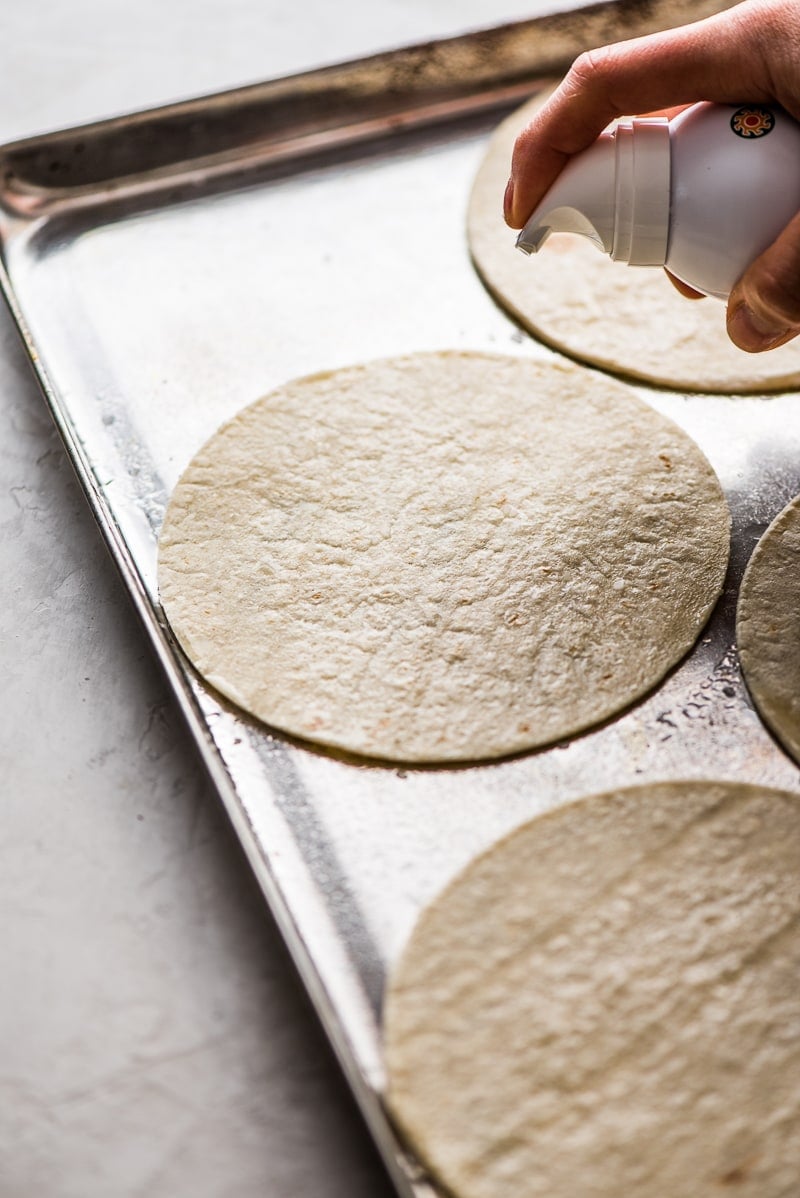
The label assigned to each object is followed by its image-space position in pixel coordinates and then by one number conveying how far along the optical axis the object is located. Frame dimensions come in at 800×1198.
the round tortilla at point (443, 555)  0.67
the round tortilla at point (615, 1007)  0.62
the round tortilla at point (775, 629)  0.67
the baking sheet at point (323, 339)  0.66
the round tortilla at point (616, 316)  0.74
